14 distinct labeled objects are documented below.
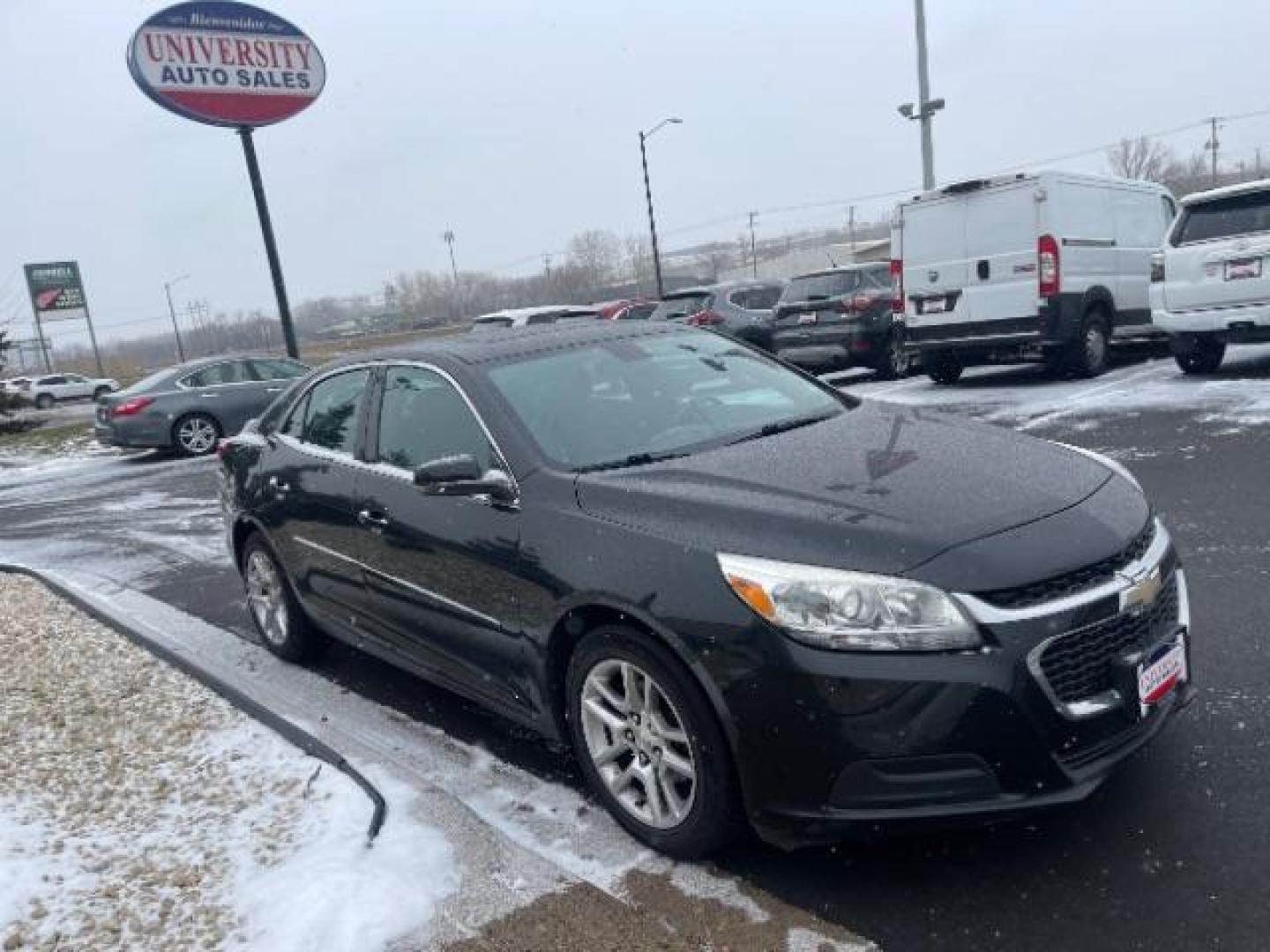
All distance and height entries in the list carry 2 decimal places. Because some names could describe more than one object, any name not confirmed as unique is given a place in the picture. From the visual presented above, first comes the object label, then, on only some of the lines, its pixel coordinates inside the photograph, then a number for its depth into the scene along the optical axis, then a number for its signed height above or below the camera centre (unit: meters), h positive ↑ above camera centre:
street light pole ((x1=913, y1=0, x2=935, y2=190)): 19.56 +2.55
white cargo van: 11.44 -0.52
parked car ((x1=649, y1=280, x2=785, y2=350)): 16.23 -0.78
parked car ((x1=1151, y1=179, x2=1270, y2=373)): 10.11 -0.71
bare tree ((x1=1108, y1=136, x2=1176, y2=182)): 70.19 +3.07
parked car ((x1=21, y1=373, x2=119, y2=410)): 45.78 -2.04
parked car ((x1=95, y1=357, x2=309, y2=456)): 15.80 -1.17
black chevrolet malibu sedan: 2.65 -0.92
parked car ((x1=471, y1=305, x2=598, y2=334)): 17.24 -0.53
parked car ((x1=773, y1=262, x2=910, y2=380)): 14.24 -1.01
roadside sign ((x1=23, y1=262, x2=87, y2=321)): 66.81 +3.10
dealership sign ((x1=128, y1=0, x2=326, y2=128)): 17.70 +4.42
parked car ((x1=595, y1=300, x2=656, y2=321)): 22.02 -0.81
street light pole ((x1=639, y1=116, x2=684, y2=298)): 37.97 +1.85
